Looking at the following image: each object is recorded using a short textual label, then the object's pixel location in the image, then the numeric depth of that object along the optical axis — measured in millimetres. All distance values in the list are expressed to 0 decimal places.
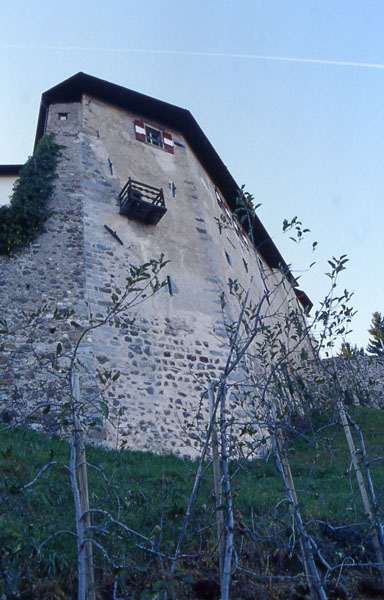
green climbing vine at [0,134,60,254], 10492
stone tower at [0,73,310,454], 9461
